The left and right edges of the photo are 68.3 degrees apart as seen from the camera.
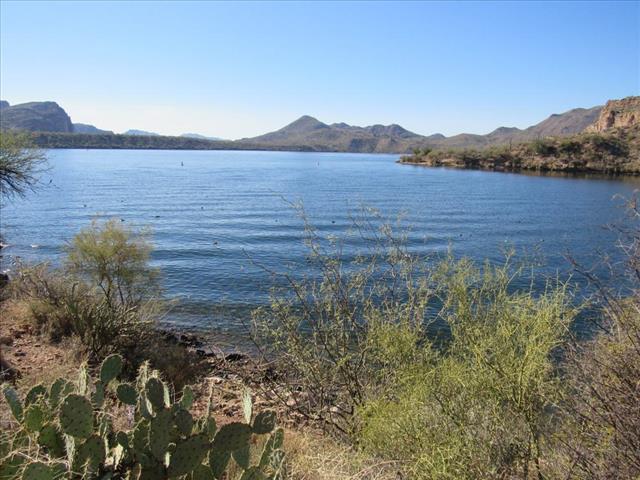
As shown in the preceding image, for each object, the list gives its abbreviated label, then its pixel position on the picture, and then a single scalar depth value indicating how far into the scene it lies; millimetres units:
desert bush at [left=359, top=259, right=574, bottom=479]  4234
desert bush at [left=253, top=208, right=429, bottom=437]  6852
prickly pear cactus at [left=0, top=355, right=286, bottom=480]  3643
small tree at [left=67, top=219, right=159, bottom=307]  13484
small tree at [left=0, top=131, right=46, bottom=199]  20781
